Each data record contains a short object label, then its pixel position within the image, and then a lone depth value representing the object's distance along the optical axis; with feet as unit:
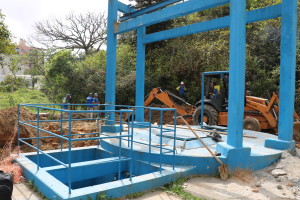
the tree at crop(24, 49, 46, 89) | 86.63
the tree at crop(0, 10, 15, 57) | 40.70
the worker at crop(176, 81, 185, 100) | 48.93
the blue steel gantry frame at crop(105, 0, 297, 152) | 17.69
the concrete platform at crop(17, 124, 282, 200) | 13.90
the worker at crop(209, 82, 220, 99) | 35.06
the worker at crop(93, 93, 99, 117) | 46.64
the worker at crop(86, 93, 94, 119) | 44.36
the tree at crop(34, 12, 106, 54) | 96.02
